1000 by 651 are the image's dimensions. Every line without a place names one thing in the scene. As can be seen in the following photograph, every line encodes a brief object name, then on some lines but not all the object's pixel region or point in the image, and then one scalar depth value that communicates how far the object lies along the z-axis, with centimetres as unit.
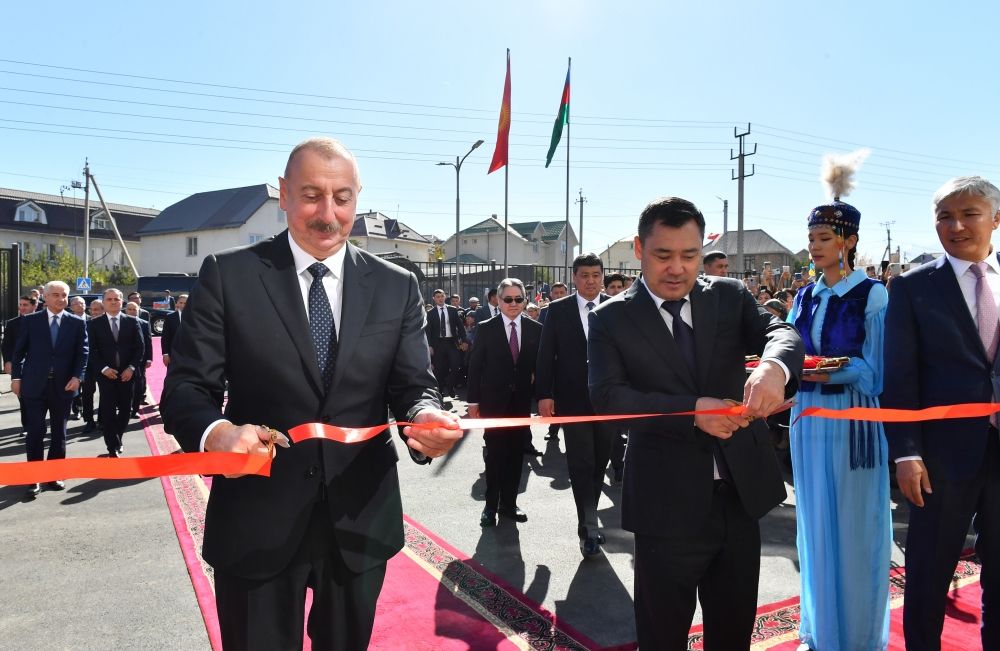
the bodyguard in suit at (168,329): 985
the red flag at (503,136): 1708
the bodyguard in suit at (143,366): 993
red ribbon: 167
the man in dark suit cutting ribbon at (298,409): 184
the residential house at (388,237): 4981
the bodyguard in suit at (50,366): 630
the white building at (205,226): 4409
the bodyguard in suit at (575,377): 475
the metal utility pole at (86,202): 2998
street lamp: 2229
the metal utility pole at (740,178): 2586
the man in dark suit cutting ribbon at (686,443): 215
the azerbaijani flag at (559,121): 1842
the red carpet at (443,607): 324
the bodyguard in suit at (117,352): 813
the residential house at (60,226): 4812
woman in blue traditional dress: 283
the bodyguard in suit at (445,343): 1276
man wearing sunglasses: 539
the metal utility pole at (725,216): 4147
